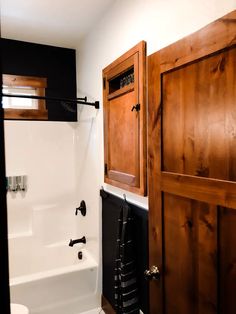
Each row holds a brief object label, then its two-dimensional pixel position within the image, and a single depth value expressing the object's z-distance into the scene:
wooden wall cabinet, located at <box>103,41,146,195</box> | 1.62
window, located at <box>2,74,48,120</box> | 2.89
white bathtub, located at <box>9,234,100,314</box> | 2.19
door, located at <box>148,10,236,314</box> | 1.03
